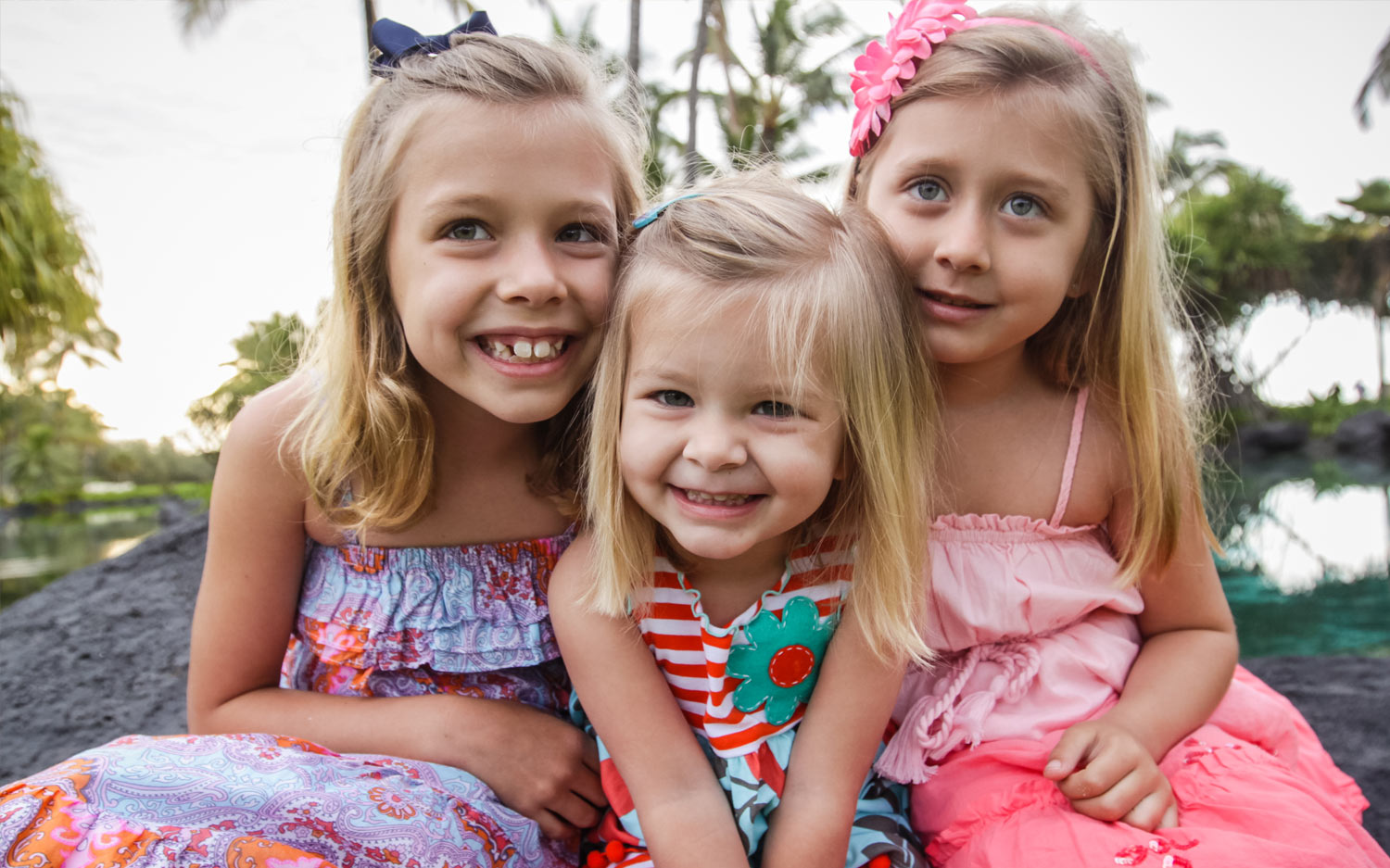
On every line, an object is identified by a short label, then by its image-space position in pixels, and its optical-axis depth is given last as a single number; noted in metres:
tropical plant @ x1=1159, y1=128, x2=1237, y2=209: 29.47
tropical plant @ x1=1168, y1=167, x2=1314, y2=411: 23.09
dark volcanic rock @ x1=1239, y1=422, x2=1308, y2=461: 20.30
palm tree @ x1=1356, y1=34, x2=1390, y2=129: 22.27
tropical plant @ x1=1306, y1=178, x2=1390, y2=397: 25.89
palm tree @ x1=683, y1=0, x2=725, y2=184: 12.82
